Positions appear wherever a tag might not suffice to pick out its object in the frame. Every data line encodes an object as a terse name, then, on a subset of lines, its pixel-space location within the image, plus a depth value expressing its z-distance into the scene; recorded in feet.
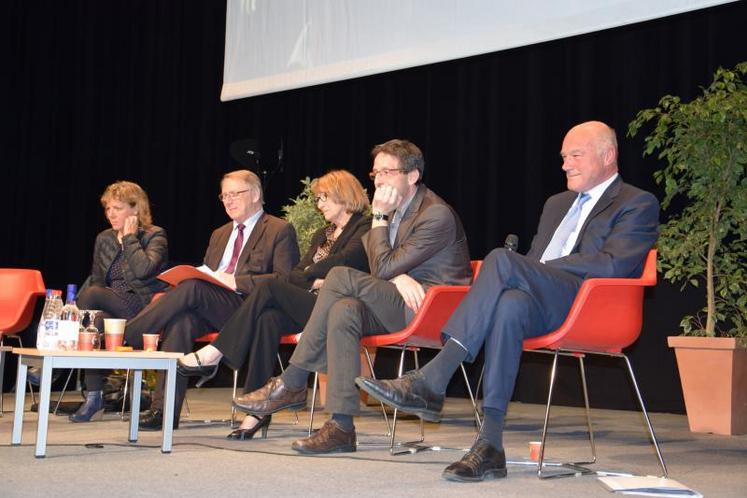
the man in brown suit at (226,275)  13.04
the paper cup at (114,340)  11.32
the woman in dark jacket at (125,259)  15.25
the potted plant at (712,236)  14.39
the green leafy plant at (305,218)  18.98
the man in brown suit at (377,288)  10.41
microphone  9.94
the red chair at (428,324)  11.03
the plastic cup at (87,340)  11.01
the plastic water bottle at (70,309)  10.79
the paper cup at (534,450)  10.19
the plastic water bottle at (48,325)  10.65
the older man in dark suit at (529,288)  8.87
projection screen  15.24
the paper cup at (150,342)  11.41
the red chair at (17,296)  17.37
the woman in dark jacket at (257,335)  12.00
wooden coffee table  9.79
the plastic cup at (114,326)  11.35
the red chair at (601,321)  9.52
